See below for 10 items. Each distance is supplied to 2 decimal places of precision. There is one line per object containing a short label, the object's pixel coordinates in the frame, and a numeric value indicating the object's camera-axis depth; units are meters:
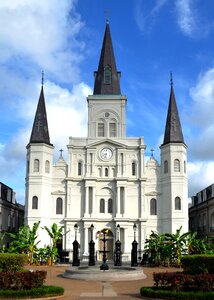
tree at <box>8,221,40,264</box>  45.03
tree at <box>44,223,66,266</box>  43.97
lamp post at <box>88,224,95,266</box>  38.51
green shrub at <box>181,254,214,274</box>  26.74
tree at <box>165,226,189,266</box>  43.44
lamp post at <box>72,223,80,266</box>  40.29
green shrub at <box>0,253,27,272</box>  26.28
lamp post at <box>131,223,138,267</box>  42.47
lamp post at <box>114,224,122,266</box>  38.88
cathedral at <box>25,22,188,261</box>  54.75
